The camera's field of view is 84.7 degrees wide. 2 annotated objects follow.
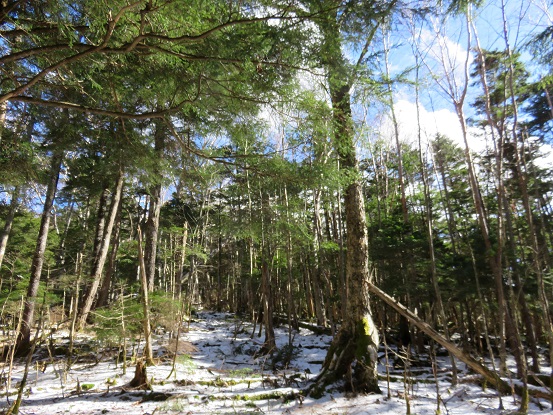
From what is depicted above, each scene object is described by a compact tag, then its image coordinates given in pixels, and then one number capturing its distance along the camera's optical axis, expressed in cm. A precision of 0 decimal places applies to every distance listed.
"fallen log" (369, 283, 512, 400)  473
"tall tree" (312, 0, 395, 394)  529
